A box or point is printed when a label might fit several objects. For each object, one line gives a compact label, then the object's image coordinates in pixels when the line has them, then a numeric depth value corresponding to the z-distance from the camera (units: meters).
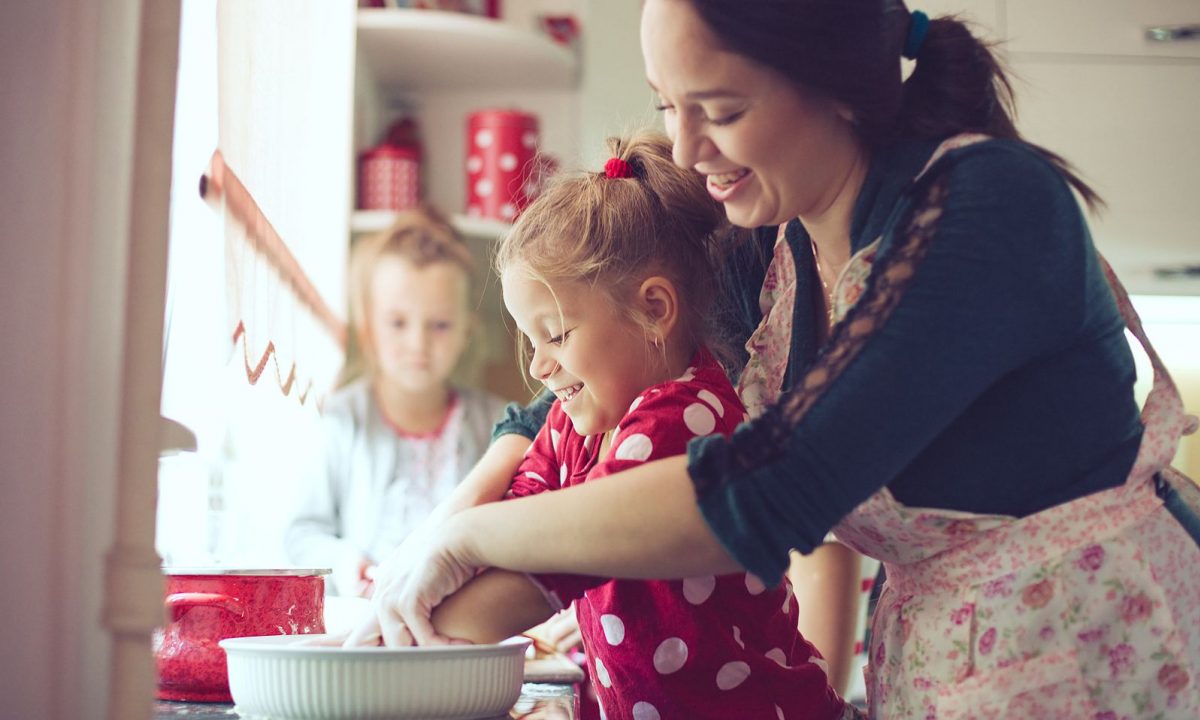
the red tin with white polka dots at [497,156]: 2.76
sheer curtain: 1.01
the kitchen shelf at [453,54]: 2.64
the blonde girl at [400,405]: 2.55
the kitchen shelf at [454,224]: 2.68
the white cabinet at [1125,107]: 2.56
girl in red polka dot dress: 0.89
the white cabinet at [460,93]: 2.69
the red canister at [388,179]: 2.77
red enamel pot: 0.87
